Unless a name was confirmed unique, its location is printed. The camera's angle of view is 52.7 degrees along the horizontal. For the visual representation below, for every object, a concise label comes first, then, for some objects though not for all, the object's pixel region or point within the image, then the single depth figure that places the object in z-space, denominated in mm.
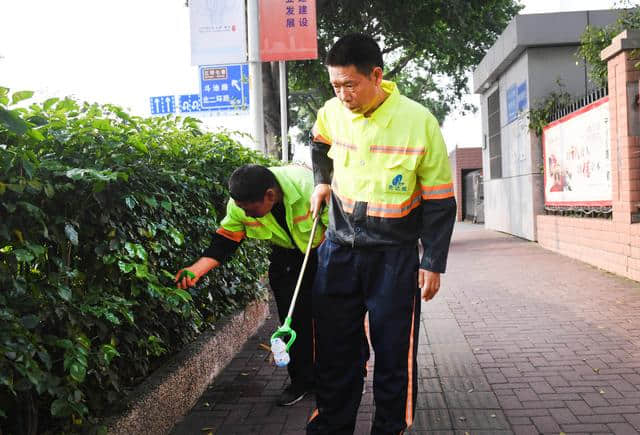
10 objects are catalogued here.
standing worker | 2875
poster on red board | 9281
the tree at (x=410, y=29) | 17828
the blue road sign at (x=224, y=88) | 9250
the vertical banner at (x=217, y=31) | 7758
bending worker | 3582
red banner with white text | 8836
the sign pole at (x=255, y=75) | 8625
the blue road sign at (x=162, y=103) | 12461
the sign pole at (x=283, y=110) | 13405
